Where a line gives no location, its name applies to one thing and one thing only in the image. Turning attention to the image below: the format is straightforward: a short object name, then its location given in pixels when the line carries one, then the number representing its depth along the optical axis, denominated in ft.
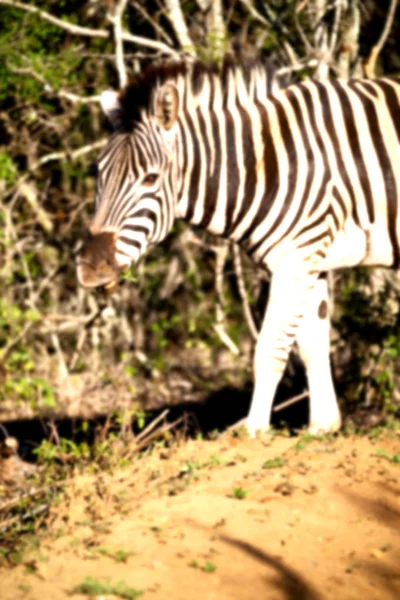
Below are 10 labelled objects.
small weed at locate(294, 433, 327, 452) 43.92
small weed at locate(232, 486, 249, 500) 38.58
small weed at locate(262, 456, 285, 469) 41.65
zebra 47.62
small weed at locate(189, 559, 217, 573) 32.50
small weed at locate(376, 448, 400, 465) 42.32
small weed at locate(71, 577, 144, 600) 30.86
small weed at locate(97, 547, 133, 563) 33.53
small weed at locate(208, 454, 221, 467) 42.71
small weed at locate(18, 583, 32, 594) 32.19
